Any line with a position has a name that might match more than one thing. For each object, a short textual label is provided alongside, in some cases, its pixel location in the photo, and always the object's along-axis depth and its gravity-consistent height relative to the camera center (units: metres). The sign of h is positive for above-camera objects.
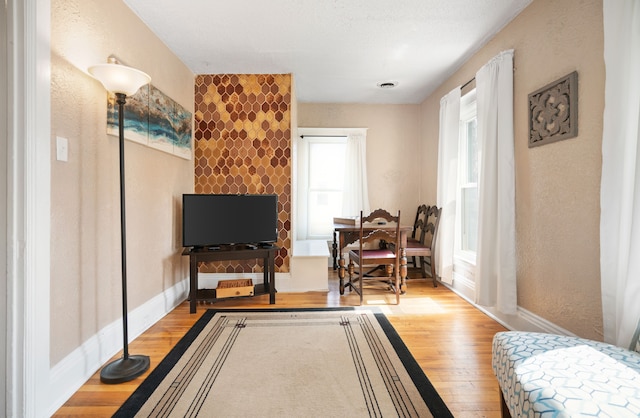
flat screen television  3.25 -0.16
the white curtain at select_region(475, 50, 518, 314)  2.65 +0.15
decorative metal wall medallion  2.07 +0.66
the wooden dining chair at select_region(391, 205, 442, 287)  3.98 -0.50
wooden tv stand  3.16 -0.53
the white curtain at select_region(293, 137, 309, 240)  5.07 +0.23
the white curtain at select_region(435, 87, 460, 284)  3.74 +0.27
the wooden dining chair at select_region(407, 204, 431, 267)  4.66 -0.29
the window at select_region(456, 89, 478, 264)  3.69 +0.24
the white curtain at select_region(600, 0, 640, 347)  1.58 +0.16
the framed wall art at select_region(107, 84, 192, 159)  2.38 +0.70
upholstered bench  1.05 -0.62
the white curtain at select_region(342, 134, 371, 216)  5.00 +0.42
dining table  3.46 -0.34
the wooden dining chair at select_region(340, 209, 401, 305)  3.37 -0.52
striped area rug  1.66 -1.04
